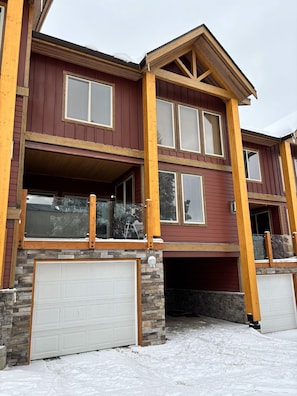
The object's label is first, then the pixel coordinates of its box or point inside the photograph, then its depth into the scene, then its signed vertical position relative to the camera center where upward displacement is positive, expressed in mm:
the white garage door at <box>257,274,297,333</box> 10586 -1253
